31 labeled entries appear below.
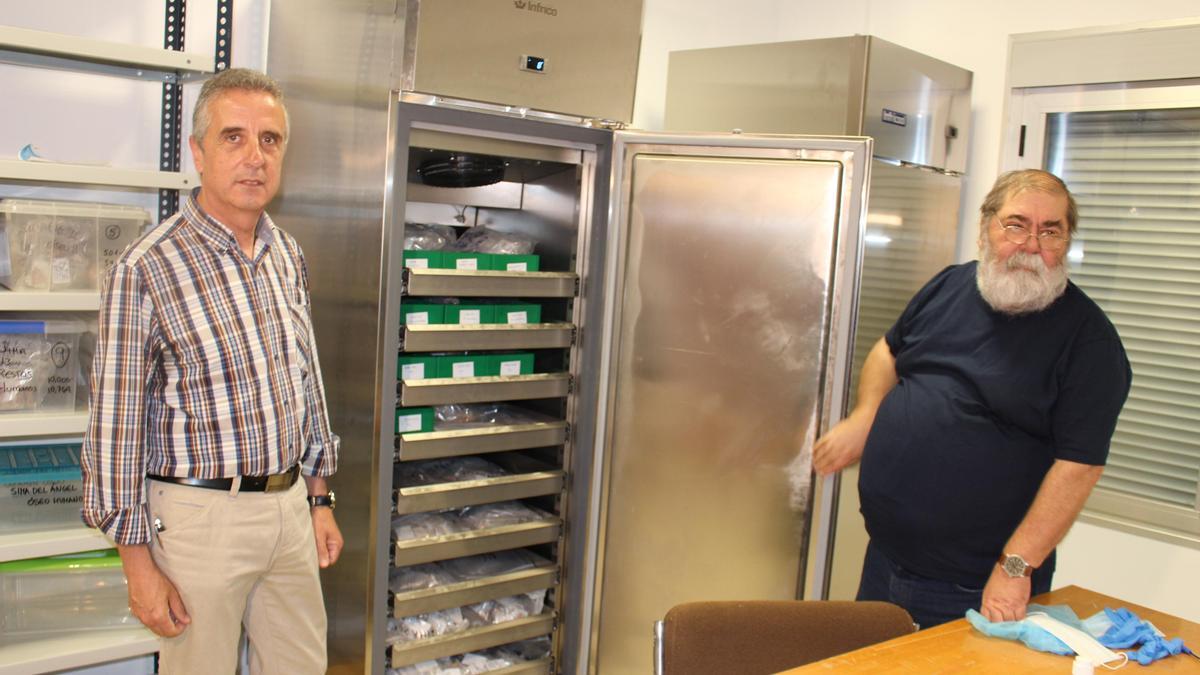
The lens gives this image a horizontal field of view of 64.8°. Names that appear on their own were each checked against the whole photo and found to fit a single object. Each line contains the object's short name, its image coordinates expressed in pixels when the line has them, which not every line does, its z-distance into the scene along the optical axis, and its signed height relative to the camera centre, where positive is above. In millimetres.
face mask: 1653 -618
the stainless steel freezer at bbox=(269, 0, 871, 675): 2340 -233
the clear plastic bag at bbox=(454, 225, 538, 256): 2697 +32
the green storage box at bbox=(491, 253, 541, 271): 2543 -21
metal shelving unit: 1938 -163
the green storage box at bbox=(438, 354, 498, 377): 2486 -306
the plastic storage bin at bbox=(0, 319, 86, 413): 2025 -313
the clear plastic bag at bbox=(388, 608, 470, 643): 2557 -1033
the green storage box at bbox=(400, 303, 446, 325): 2395 -167
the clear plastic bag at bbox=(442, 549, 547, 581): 2678 -901
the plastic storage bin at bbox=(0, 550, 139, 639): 2111 -850
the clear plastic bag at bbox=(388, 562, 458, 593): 2535 -899
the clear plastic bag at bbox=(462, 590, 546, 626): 2705 -1030
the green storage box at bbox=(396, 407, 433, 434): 2432 -446
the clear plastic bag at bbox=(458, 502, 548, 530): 2688 -756
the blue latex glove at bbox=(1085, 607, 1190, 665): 1678 -615
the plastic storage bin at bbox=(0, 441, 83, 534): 2109 -616
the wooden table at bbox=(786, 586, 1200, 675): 1579 -641
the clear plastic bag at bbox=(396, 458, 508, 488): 2604 -628
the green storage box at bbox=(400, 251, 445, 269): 2346 -30
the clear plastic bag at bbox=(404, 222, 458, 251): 2595 +31
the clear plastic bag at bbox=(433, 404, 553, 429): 2650 -469
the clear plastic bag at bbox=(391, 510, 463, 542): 2510 -752
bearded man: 1938 -295
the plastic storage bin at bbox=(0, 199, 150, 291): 2006 -40
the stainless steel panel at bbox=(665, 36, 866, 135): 2709 +568
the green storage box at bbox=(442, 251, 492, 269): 2424 -24
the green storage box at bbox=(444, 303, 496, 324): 2492 -166
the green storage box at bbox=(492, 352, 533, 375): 2629 -305
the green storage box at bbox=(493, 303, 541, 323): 2621 -161
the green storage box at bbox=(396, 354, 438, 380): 2402 -304
